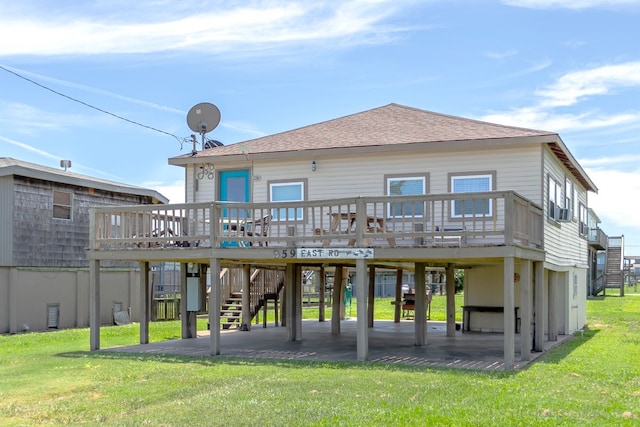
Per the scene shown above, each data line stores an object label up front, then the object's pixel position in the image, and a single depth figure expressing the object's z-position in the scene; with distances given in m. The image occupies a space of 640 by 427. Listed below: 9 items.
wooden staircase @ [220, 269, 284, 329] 22.64
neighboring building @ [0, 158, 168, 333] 22.52
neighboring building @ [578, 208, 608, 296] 46.84
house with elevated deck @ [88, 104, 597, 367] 14.15
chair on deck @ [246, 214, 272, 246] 17.88
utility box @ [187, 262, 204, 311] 18.86
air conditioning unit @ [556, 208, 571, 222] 19.61
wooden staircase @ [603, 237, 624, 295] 51.45
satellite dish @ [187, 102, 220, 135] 20.20
